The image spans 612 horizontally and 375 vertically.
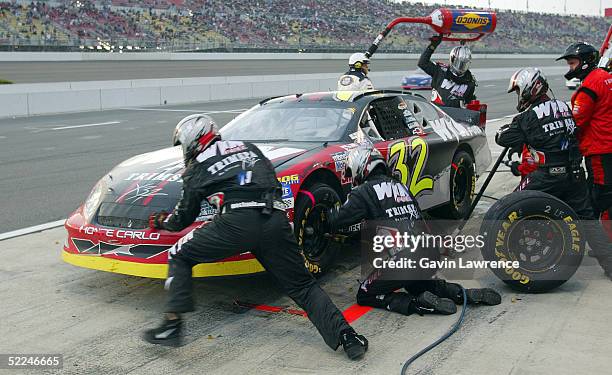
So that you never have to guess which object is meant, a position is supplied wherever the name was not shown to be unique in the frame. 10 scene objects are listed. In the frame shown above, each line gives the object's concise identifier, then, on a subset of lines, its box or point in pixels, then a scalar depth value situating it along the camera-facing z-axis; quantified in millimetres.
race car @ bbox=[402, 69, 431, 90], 30431
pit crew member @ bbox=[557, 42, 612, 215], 6008
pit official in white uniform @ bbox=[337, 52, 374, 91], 9836
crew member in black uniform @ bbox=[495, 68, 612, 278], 5848
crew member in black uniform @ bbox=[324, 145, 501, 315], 4918
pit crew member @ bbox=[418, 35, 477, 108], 9945
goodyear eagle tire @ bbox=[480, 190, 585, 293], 5441
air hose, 4168
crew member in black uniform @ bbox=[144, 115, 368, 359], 4305
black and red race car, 5156
